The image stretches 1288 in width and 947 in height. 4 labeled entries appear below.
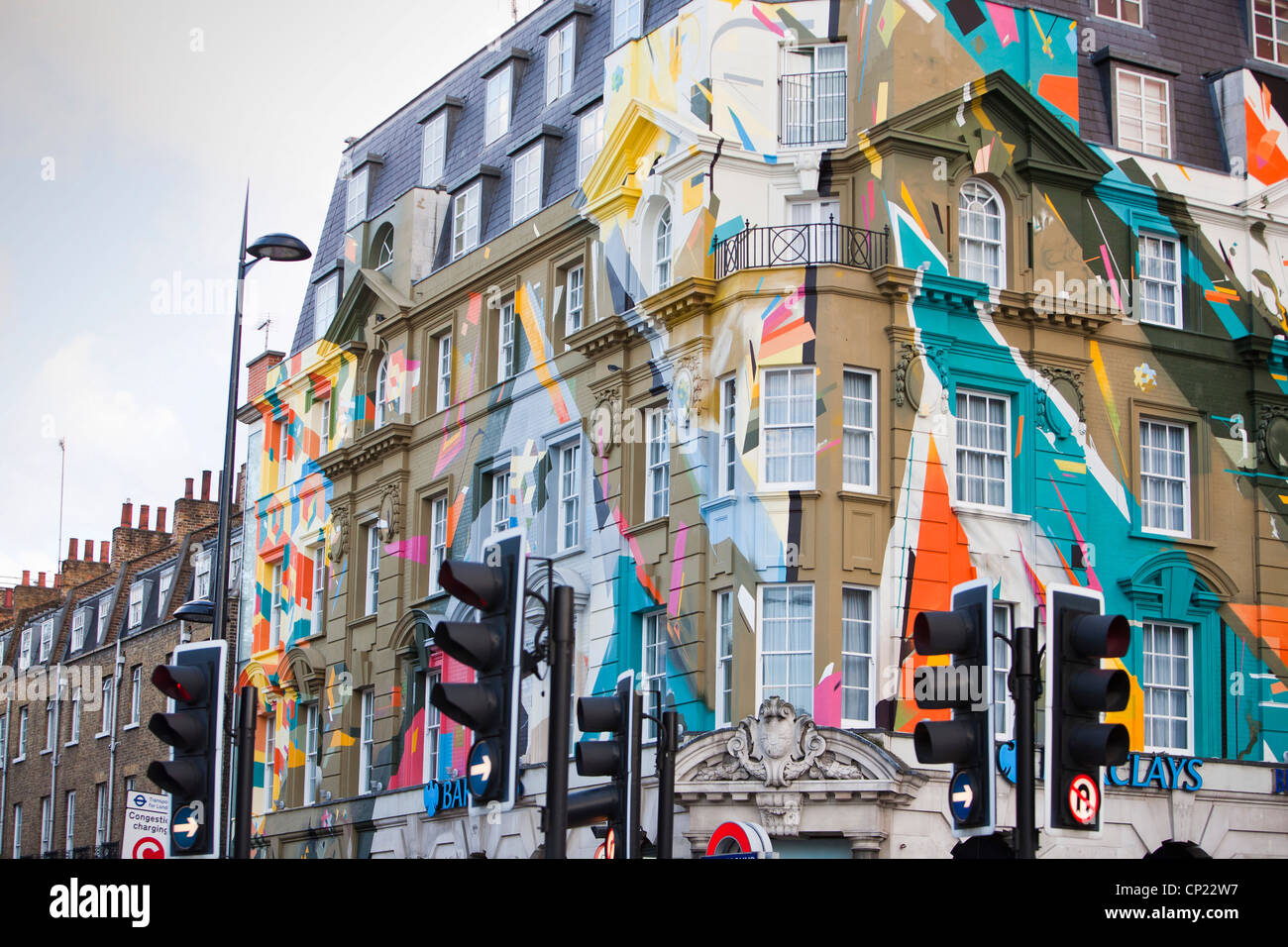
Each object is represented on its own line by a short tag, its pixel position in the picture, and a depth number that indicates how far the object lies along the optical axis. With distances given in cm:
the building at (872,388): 3086
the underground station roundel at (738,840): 2577
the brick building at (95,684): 5672
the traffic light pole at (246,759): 1391
